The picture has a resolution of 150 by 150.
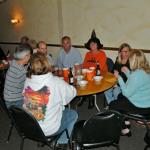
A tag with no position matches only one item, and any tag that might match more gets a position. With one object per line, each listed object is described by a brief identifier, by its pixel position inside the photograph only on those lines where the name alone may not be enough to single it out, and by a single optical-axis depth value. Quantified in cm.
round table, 197
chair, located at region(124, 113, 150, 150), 185
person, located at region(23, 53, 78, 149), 166
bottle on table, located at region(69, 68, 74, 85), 218
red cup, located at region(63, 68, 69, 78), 234
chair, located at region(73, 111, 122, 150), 151
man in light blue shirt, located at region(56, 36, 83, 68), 310
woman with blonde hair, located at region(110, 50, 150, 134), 194
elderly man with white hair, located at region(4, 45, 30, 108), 209
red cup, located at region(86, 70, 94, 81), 227
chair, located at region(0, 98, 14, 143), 208
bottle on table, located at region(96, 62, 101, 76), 246
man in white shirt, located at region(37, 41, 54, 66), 280
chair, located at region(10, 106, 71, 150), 160
